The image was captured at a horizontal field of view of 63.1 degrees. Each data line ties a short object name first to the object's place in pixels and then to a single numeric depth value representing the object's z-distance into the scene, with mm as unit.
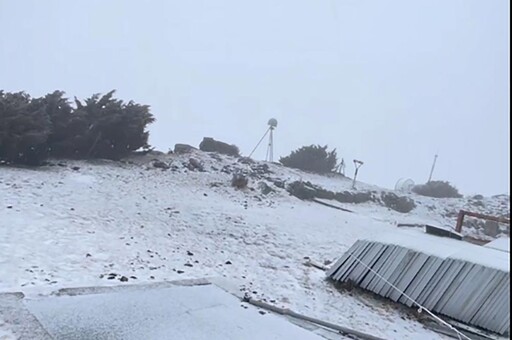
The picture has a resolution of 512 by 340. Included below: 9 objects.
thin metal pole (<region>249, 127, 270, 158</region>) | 17284
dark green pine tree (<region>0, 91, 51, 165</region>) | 8305
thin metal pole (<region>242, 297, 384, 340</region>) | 3258
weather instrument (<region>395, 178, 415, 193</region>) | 17516
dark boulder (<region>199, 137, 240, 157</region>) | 16062
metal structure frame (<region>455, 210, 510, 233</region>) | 6627
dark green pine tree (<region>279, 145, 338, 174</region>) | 17562
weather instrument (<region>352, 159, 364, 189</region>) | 14682
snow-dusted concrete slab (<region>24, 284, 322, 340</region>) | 2695
